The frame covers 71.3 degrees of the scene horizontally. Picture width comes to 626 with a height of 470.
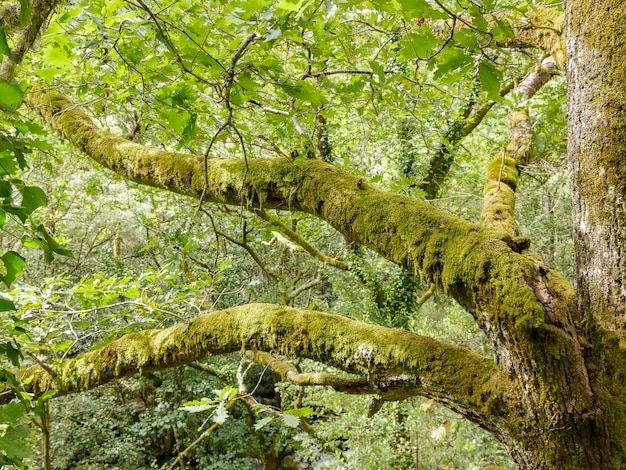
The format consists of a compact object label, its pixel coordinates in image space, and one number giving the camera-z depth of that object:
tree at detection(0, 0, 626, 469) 1.30
